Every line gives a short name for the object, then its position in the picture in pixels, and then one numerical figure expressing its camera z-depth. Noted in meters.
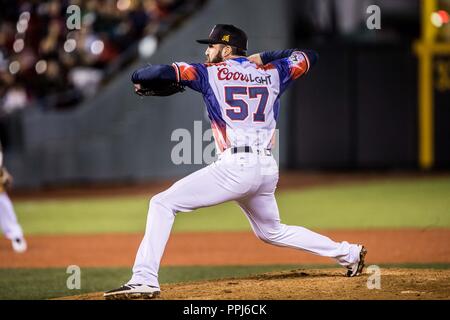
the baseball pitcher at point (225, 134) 12.22
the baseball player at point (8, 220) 20.86
